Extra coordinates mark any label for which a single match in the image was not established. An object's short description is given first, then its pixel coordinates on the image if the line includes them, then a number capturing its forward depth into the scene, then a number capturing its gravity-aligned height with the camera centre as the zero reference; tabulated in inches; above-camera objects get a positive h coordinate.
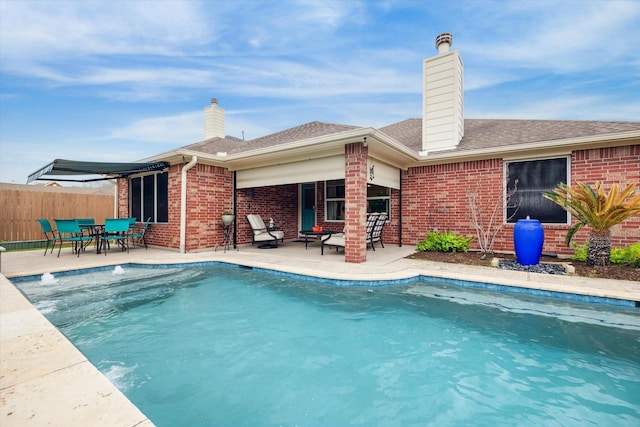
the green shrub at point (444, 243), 287.3 -29.1
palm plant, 193.0 +2.0
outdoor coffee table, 310.5 -22.4
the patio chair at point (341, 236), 289.9 -23.7
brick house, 243.3 +41.7
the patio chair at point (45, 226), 292.8 -14.4
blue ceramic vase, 213.3 -19.6
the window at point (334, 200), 408.8 +19.3
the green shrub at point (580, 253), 233.6 -31.1
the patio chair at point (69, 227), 281.6 -14.7
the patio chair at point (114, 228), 296.0 -16.6
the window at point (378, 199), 377.1 +19.7
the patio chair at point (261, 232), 344.8 -23.1
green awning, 269.9 +45.9
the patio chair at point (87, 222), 339.0 -12.4
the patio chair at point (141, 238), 339.6 -33.2
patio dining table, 291.4 -24.6
